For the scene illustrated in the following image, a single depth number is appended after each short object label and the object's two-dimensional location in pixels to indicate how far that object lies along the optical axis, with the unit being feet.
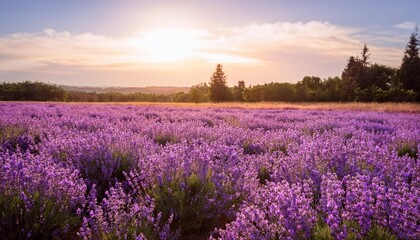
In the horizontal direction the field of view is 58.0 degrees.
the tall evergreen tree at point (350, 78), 151.23
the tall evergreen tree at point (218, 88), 183.11
